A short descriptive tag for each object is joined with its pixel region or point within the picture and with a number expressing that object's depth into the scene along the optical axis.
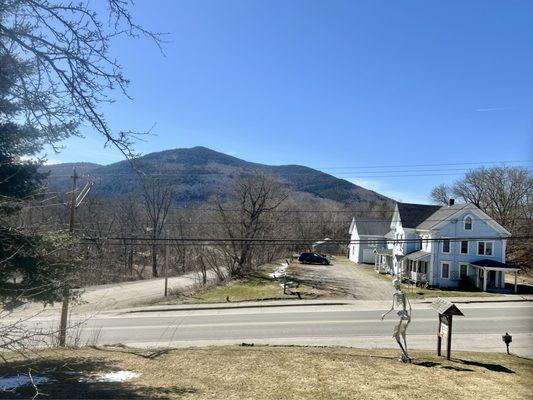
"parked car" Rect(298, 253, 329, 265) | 57.88
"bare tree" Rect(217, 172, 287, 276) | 41.31
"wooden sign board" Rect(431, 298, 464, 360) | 12.06
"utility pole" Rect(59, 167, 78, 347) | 10.32
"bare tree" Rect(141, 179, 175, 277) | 61.91
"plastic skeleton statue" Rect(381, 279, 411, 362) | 11.76
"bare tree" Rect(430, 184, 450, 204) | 82.75
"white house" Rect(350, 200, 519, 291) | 39.50
